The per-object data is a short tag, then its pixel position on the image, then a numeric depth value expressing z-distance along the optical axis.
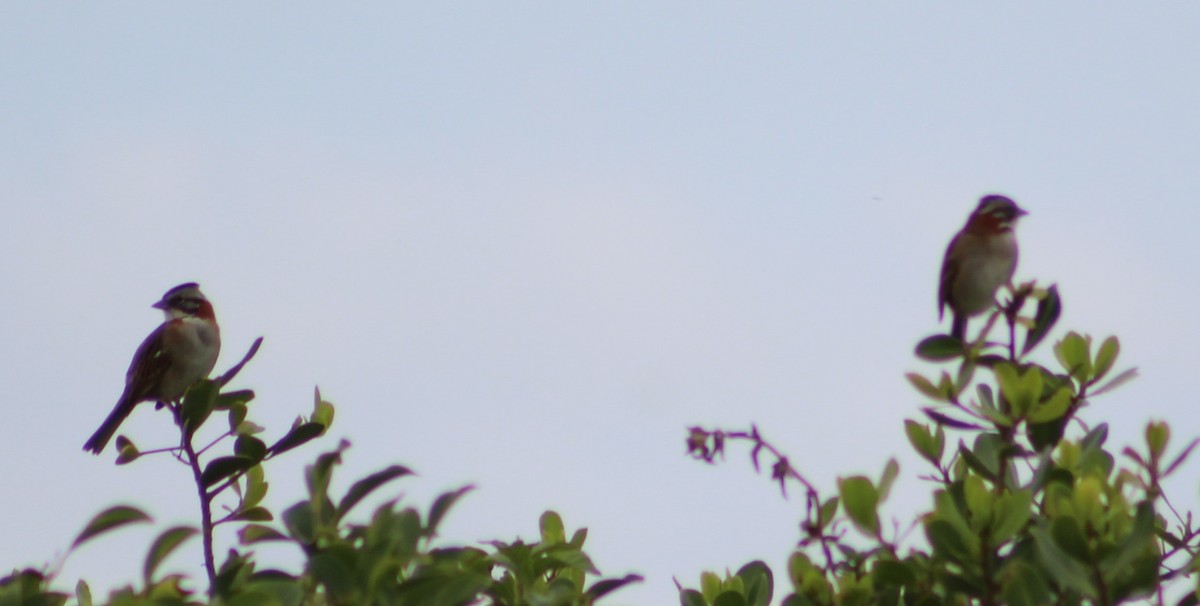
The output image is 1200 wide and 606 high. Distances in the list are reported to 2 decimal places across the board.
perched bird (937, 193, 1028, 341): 13.05
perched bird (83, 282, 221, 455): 16.25
